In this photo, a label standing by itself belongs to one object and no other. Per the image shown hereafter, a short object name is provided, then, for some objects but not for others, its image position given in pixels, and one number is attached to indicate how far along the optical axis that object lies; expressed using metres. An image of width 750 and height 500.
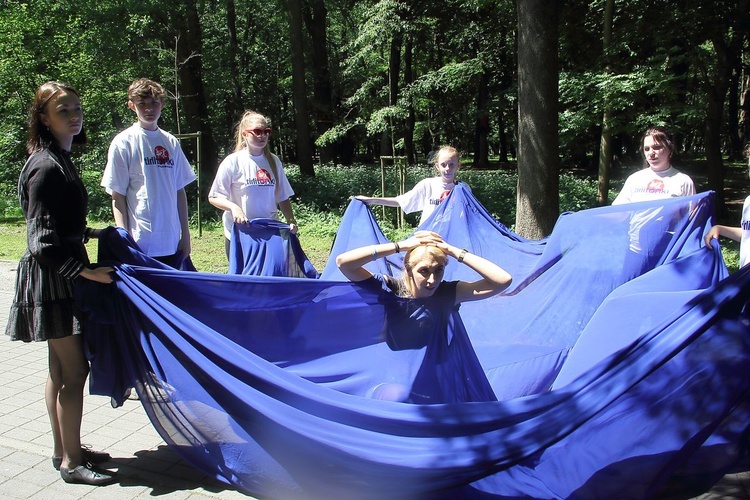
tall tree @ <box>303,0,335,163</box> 21.06
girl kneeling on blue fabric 2.96
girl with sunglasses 4.52
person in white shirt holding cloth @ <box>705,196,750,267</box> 3.66
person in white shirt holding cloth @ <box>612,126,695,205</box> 4.41
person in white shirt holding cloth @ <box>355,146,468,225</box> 5.26
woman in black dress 2.85
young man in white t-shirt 3.66
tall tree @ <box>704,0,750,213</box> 11.87
